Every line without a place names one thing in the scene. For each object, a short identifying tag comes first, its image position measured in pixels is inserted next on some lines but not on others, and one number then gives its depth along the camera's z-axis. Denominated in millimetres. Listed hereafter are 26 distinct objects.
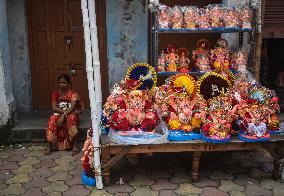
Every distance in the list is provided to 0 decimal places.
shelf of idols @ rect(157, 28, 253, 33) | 6262
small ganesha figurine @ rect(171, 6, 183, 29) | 6258
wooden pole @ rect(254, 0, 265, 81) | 6395
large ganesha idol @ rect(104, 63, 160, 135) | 5316
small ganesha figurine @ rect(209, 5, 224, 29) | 6332
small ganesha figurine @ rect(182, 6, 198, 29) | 6293
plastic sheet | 5191
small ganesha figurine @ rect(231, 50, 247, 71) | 6582
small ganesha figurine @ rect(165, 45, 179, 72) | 6547
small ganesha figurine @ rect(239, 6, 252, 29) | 6340
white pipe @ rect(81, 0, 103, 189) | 4695
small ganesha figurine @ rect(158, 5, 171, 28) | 6207
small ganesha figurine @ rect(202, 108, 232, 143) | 5176
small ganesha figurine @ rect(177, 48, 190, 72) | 6652
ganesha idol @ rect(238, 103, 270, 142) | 5199
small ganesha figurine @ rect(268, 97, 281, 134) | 5438
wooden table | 5223
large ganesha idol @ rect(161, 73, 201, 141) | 5344
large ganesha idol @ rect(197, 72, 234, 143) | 5188
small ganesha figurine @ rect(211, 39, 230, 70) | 6596
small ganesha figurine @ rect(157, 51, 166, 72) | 6527
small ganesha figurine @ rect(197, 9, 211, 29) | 6328
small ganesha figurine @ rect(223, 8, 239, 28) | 6348
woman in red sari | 6496
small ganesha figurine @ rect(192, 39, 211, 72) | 6641
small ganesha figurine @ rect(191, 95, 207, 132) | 5382
